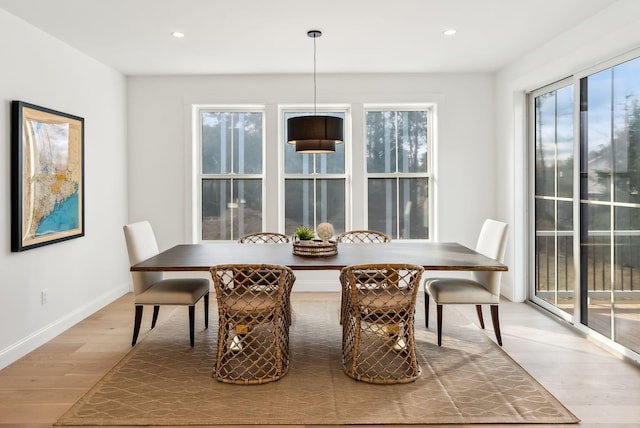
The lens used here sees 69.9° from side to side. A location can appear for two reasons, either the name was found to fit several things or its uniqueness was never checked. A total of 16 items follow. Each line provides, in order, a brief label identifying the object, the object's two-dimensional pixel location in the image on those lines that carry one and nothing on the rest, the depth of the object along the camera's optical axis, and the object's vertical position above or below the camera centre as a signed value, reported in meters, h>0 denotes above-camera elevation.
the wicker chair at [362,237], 4.69 -0.29
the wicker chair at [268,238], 4.63 -0.28
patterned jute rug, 2.47 -1.10
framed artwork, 3.43 +0.30
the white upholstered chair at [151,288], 3.55 -0.61
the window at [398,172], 5.65 +0.47
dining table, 3.13 -0.36
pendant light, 3.45 +0.61
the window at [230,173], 5.67 +0.47
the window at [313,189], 5.68 +0.27
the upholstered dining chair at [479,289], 3.56 -0.62
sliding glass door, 3.32 +0.08
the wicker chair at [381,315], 2.88 -0.69
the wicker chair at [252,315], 2.88 -0.68
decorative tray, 3.49 -0.29
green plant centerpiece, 3.70 -0.19
